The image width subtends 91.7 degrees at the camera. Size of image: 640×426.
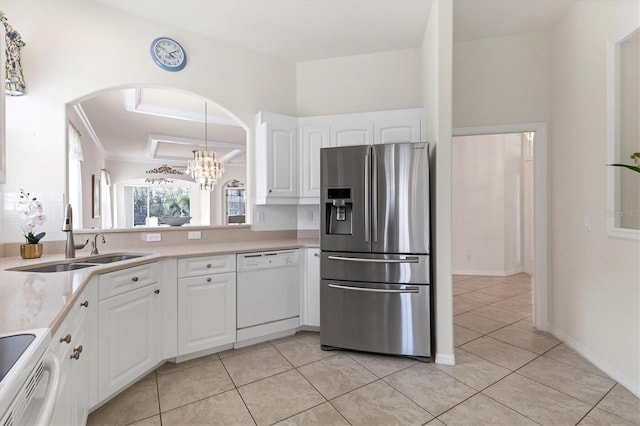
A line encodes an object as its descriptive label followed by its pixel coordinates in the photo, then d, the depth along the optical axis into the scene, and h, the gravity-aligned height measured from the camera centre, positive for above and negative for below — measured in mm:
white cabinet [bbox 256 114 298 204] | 3109 +547
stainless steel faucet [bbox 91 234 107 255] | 2332 -227
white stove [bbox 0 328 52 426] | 584 -339
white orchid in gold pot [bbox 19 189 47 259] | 2203 +3
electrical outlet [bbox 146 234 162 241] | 2789 -197
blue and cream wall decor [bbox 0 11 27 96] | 2094 +1056
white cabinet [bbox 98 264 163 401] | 1814 -761
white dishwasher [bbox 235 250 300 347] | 2650 -722
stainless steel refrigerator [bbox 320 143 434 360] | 2422 -314
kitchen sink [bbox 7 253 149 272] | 1926 -319
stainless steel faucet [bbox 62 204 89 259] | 2125 -131
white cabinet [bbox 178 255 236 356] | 2381 -702
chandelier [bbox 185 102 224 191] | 5590 +863
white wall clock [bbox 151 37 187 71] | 2799 +1489
